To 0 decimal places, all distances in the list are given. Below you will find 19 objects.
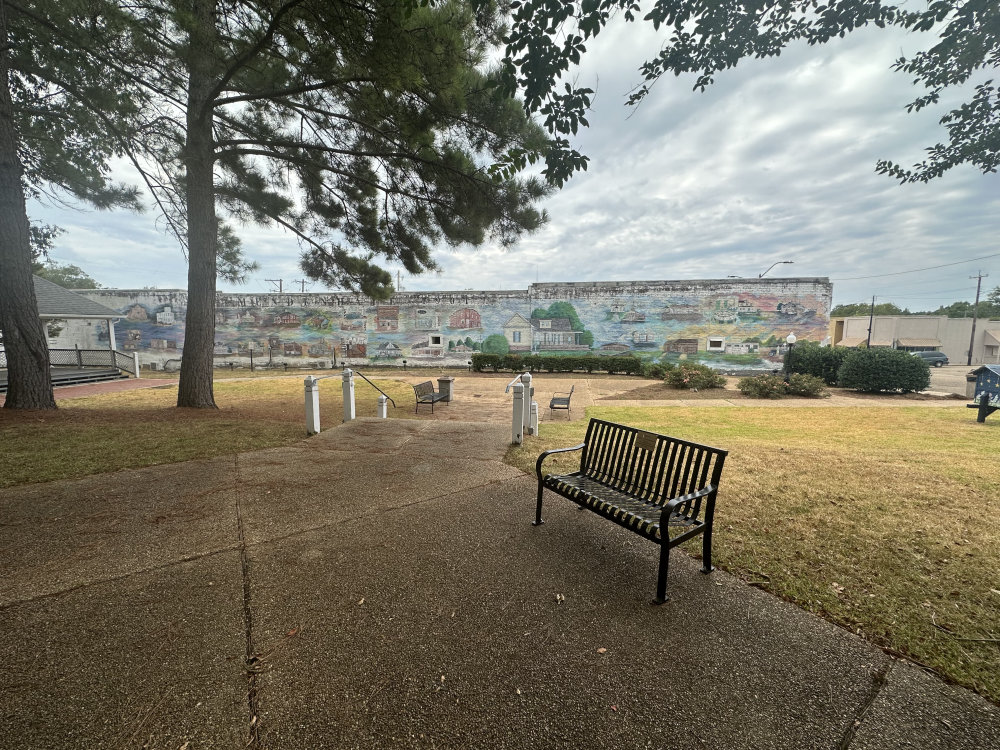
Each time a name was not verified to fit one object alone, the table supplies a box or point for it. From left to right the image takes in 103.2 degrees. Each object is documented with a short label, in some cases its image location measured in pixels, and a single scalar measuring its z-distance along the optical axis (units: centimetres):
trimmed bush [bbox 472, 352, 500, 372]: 2106
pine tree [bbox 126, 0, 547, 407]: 475
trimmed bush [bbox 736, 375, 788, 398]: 1295
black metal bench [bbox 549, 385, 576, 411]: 1000
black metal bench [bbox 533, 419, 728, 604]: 252
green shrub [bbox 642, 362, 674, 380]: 1780
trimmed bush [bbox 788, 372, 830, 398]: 1288
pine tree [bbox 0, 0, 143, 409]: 548
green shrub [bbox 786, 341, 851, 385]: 1510
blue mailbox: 856
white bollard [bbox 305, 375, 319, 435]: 648
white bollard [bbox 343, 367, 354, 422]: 775
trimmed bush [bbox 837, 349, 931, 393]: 1312
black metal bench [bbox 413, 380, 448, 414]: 946
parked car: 3272
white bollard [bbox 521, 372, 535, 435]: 661
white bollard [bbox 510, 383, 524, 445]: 593
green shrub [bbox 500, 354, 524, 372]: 2103
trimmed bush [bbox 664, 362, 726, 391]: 1447
